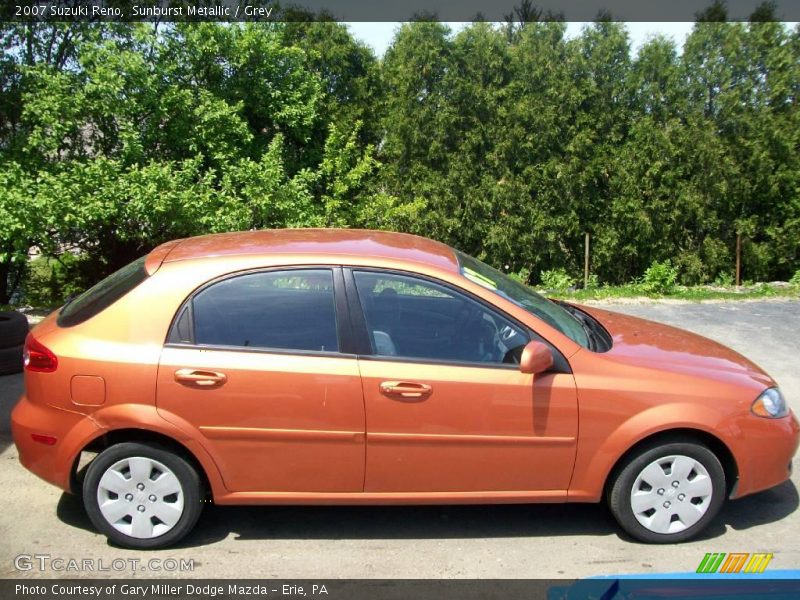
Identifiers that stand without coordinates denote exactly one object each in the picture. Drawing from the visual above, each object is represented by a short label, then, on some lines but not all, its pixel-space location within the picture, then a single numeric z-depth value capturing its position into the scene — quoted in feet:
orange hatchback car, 13.53
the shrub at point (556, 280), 35.24
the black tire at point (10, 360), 22.75
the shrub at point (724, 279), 36.06
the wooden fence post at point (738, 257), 35.88
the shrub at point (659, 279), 34.86
